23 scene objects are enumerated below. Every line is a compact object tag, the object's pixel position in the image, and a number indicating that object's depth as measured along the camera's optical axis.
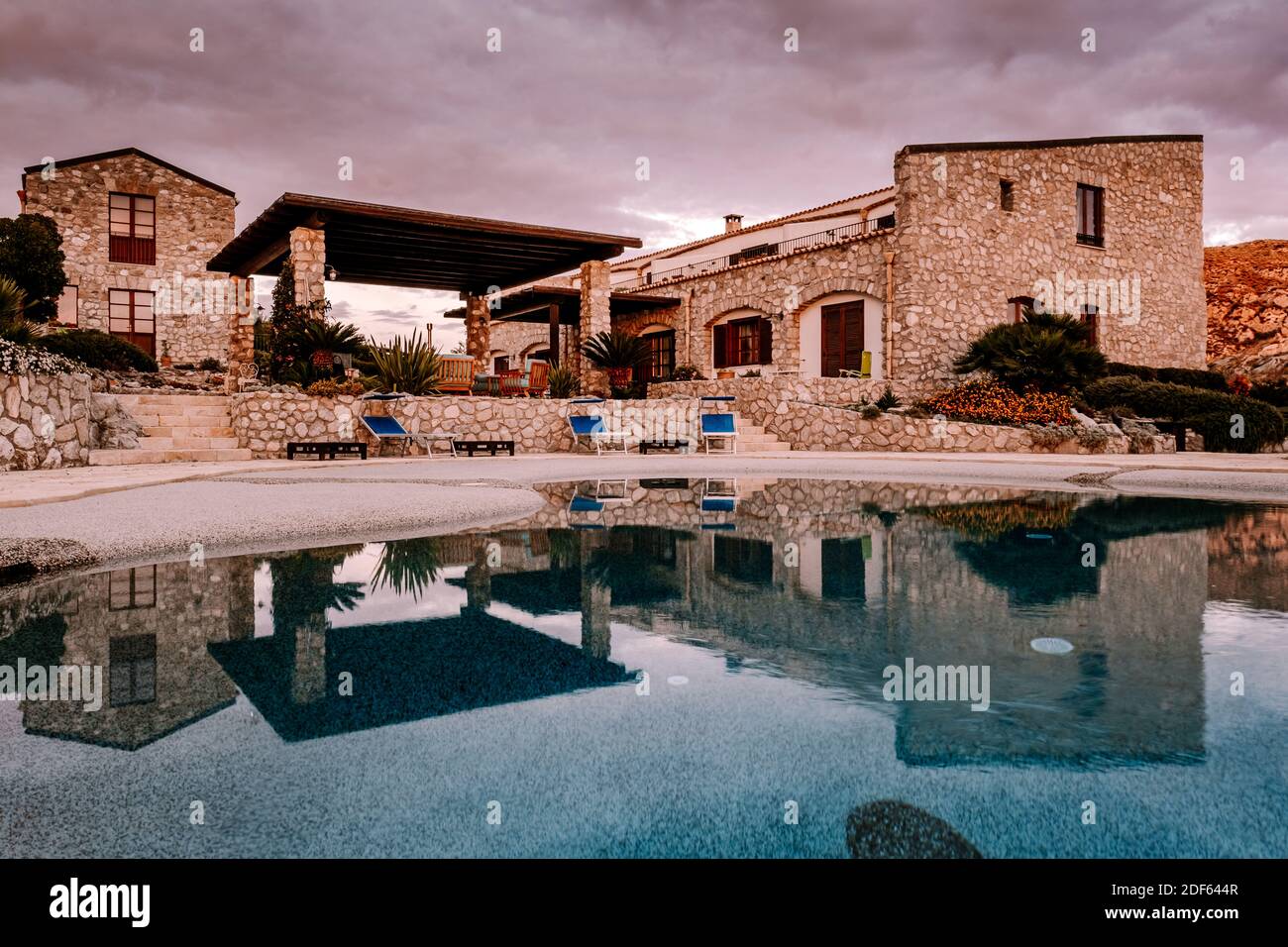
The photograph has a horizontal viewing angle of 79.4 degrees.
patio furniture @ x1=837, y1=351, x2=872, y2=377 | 19.97
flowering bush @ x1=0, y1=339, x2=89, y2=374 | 9.35
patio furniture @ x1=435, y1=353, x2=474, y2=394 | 15.16
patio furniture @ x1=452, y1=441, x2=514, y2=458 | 14.12
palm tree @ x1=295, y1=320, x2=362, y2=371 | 13.86
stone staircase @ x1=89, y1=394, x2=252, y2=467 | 12.21
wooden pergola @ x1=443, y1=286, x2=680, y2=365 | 23.03
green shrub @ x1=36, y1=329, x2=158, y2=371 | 15.65
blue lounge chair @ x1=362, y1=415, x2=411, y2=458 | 12.99
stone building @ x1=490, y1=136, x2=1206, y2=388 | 19.23
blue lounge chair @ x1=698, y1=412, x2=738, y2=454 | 14.98
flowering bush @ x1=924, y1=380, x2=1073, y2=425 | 16.41
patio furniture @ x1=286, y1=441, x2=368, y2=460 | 12.73
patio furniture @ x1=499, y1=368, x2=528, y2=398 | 16.19
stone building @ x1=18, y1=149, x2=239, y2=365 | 22.19
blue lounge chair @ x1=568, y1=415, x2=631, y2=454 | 14.87
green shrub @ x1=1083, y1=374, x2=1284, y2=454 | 15.69
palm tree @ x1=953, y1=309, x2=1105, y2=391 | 16.84
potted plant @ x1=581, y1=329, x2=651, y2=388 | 17.02
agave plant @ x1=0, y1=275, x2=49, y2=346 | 10.33
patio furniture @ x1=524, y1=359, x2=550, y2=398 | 16.38
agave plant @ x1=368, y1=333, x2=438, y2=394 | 14.48
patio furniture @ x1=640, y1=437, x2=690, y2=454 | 15.52
